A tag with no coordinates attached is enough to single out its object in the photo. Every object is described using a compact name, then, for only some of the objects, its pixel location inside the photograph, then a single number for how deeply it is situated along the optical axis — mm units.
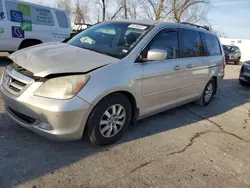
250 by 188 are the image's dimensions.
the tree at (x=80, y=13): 32384
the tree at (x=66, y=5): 33744
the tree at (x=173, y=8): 22026
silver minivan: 2166
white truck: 6149
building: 24535
